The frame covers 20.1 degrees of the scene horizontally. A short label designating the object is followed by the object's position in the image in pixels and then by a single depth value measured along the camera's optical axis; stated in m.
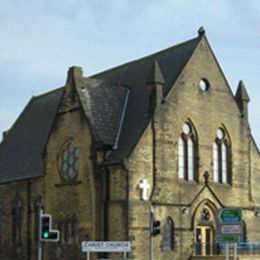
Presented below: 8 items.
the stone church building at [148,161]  40.94
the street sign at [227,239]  27.80
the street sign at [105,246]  32.74
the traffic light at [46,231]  28.22
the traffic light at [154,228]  35.59
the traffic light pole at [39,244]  28.41
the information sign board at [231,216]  28.08
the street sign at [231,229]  27.83
